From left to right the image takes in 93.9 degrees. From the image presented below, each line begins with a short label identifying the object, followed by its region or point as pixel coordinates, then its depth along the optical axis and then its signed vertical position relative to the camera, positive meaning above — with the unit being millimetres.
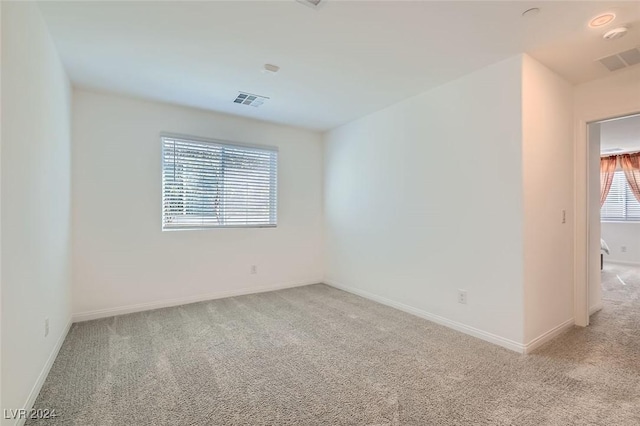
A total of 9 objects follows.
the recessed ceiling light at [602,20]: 1983 +1322
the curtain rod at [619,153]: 6321 +1332
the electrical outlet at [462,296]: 2908 -807
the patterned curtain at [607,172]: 6719 +967
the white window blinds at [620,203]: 6629 +256
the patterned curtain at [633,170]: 6402 +966
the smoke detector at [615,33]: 2127 +1317
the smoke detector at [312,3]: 1872 +1338
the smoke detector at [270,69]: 2723 +1348
